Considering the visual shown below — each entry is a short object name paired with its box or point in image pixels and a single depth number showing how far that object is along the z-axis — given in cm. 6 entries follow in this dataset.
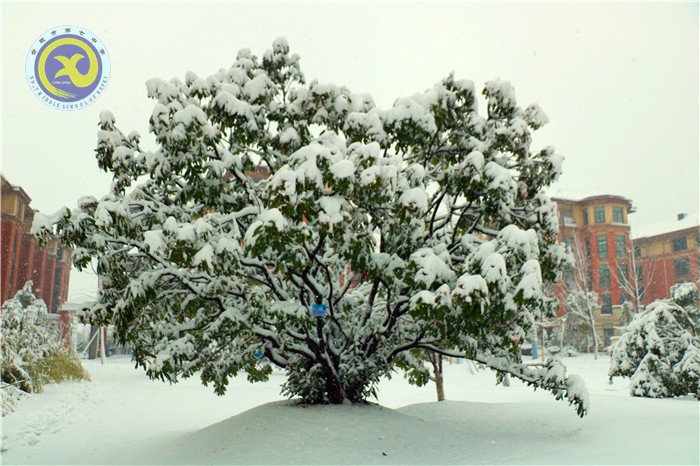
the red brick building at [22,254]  3622
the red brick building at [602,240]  4531
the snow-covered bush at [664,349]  1395
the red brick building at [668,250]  4600
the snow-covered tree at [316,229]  677
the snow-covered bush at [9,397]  1289
